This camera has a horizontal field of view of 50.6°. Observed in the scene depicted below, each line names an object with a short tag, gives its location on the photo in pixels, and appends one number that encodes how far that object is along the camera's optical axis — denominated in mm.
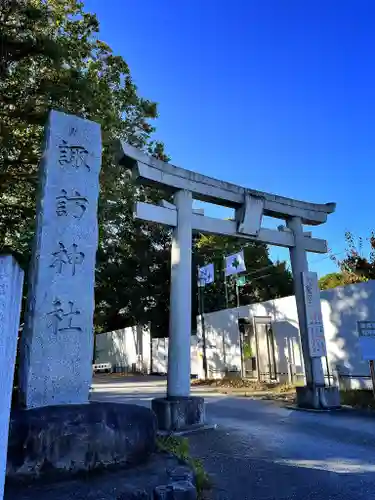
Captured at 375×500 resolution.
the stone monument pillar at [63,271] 4594
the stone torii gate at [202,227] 7586
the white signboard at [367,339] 8656
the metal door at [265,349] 14348
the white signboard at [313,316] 9406
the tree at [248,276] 24297
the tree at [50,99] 8781
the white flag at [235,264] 16478
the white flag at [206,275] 17703
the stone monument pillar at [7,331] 2172
